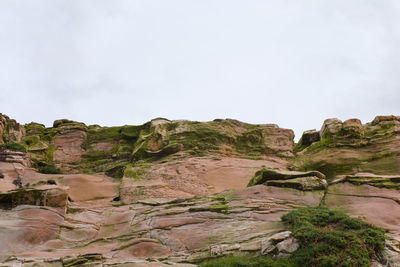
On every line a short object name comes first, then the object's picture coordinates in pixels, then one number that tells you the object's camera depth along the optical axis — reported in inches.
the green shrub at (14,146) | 1189.5
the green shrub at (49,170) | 1240.5
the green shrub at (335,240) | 565.0
